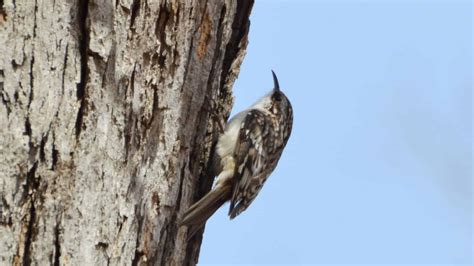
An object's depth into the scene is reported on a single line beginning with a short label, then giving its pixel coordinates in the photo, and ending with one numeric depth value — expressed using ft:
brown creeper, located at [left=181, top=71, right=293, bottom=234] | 25.39
